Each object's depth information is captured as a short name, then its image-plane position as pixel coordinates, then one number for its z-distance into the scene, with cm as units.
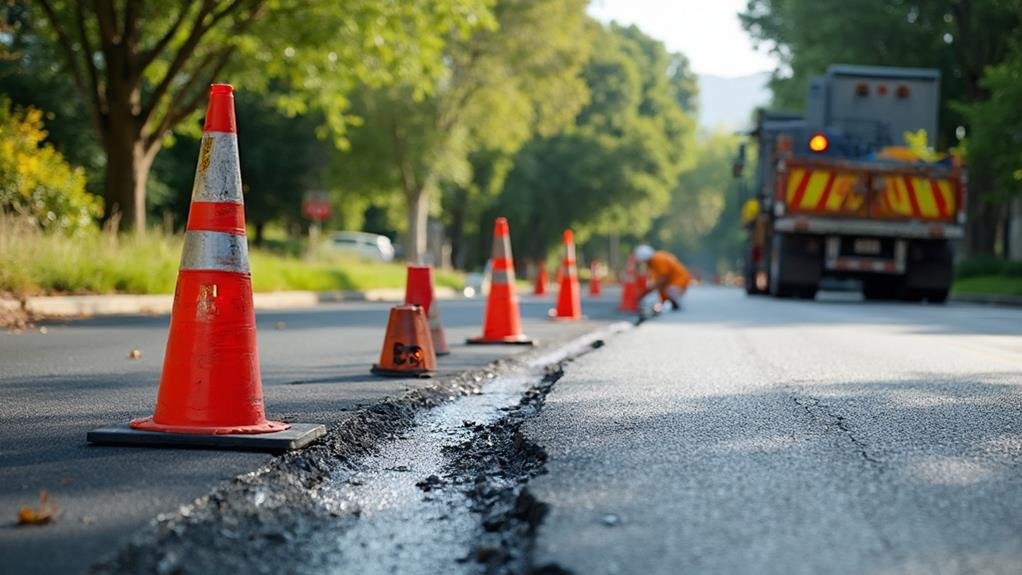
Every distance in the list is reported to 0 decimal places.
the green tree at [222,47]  1822
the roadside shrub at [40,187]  1691
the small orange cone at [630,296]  1850
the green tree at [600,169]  5500
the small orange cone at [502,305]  1088
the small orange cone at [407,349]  786
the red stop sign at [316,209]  3216
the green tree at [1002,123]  2570
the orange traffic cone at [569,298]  1568
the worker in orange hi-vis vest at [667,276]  1967
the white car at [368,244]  4628
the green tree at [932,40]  3281
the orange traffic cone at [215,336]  490
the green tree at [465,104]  3619
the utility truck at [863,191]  2111
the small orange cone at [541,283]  3200
